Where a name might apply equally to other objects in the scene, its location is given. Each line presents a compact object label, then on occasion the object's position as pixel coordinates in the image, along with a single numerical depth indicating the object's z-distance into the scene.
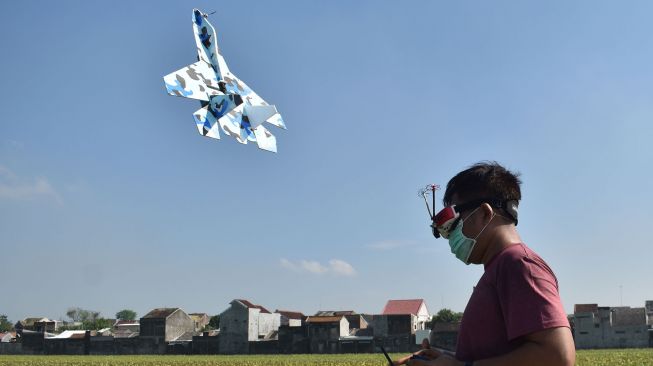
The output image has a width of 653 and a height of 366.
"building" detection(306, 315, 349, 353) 72.56
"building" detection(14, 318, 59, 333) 87.25
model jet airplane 4.51
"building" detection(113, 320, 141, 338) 84.56
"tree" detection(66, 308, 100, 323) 140.70
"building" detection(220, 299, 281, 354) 75.88
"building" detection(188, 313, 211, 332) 106.31
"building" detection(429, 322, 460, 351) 67.56
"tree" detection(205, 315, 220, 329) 109.38
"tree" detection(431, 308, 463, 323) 90.56
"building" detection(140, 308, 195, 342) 79.19
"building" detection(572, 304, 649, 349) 66.50
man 2.21
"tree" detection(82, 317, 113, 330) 114.88
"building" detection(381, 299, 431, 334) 76.50
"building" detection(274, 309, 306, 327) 86.25
